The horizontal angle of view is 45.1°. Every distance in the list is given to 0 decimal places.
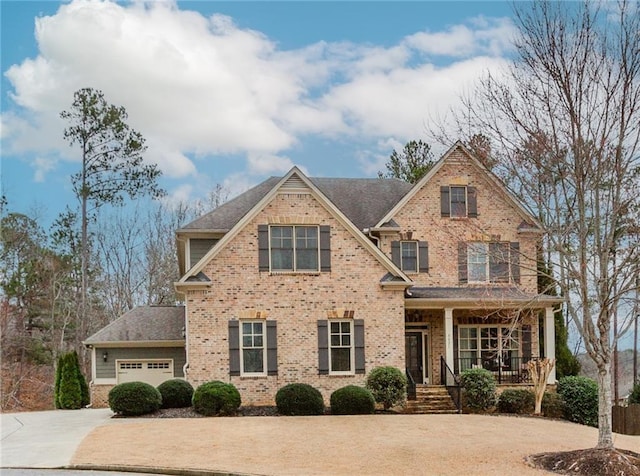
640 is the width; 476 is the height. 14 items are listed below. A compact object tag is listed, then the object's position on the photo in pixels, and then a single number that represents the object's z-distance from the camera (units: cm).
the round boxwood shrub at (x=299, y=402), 2159
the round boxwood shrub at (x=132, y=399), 2139
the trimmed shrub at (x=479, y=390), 2327
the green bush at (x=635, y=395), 2719
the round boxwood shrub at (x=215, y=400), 2153
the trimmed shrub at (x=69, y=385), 2762
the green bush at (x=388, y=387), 2256
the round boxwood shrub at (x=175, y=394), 2245
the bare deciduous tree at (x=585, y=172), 1404
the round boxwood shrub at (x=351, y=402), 2181
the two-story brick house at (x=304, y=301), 2339
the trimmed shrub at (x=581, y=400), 2338
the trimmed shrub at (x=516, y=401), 2353
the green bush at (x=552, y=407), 2375
